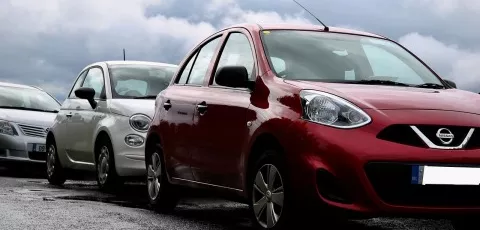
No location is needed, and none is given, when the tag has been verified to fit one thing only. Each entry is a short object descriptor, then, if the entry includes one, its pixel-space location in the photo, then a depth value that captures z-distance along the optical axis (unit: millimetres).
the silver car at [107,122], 10602
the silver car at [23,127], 15000
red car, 5652
